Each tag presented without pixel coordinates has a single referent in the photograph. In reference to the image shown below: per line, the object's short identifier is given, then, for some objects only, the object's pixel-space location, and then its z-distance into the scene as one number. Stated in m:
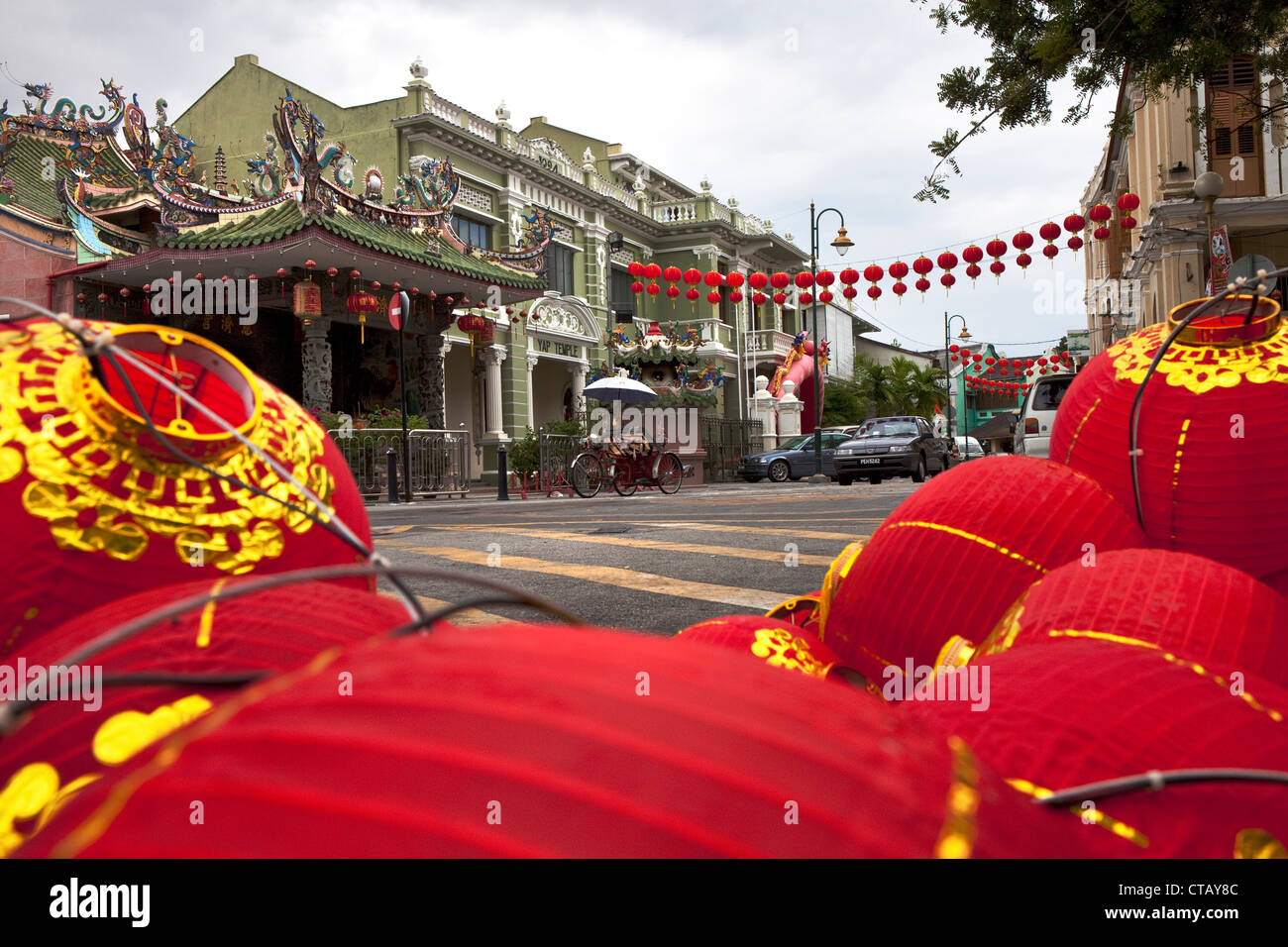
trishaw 18.42
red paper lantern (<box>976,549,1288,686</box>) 1.41
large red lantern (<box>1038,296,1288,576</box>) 2.25
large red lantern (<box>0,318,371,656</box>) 1.24
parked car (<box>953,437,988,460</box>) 42.17
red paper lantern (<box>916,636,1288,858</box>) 0.89
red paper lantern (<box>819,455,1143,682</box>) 2.11
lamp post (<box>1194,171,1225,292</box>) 10.94
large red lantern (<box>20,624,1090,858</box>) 0.50
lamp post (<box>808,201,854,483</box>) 24.30
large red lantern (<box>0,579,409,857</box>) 0.82
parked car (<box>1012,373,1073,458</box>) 13.44
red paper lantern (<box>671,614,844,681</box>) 2.07
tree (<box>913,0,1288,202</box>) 6.37
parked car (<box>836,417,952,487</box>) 19.44
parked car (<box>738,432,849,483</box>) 25.16
